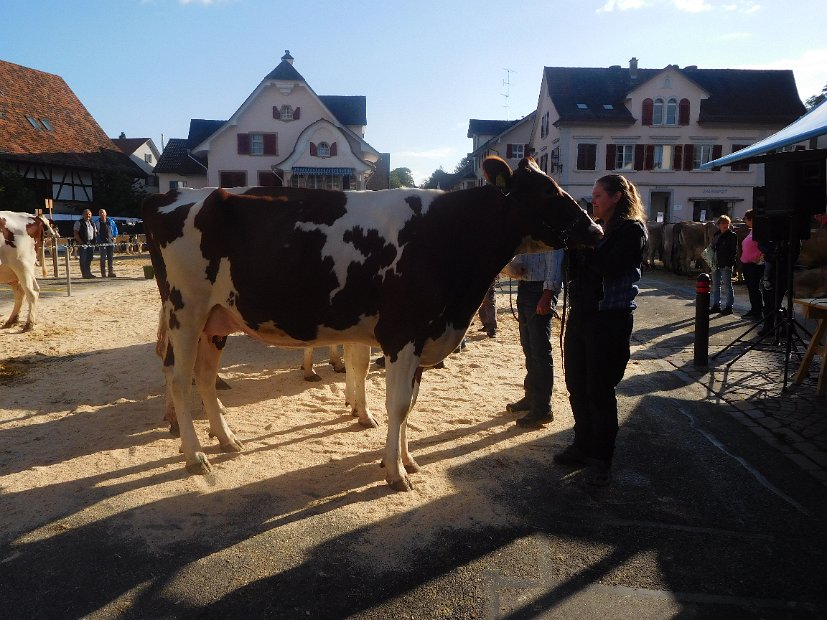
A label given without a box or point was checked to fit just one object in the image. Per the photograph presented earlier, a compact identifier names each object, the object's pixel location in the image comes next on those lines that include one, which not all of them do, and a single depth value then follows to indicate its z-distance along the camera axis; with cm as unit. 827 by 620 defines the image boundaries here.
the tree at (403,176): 10188
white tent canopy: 748
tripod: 708
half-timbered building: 3603
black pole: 816
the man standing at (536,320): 530
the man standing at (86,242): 1878
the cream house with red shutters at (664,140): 3894
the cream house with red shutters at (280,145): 3766
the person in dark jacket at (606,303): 409
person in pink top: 1190
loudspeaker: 706
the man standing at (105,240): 1960
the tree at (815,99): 6095
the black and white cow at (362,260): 425
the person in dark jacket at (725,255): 1275
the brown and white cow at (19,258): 1031
